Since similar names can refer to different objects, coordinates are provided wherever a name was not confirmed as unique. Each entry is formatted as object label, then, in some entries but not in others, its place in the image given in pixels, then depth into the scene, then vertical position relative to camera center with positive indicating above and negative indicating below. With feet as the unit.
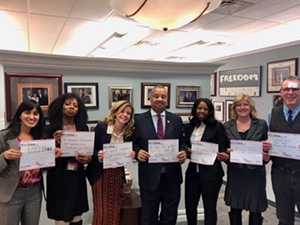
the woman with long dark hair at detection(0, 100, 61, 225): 5.24 -1.60
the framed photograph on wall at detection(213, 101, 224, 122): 16.48 -0.56
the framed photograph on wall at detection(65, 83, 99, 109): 8.30 +0.38
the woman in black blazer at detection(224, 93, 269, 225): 6.63 -2.01
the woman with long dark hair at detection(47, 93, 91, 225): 5.85 -1.72
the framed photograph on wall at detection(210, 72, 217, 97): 16.96 +1.19
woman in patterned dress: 6.43 -1.85
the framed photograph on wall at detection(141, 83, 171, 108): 9.18 +0.33
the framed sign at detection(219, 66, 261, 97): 14.21 +1.22
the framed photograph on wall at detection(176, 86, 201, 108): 9.64 +0.25
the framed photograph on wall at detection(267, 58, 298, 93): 12.18 +1.52
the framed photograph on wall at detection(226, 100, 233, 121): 15.92 -0.28
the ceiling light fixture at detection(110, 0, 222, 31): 4.85 +1.89
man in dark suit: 6.61 -1.87
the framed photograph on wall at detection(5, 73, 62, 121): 7.51 +0.44
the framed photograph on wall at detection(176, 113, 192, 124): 9.73 -0.62
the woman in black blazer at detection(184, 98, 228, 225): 6.97 -1.96
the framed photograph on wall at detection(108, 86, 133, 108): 8.86 +0.28
